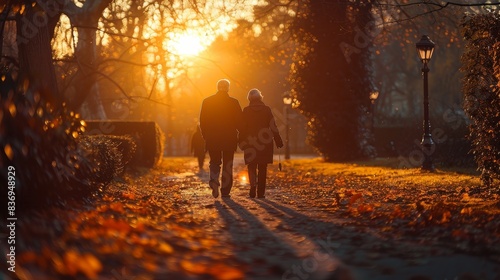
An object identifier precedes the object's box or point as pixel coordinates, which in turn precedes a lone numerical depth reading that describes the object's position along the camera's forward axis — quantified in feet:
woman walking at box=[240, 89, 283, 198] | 41.04
